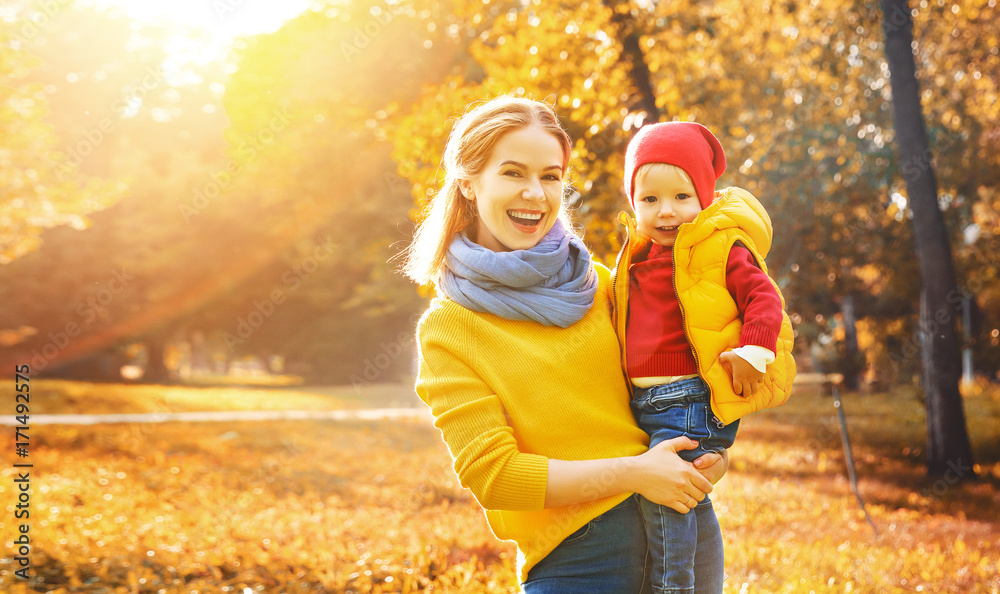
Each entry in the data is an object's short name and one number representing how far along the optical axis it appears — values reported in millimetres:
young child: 2119
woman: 2010
